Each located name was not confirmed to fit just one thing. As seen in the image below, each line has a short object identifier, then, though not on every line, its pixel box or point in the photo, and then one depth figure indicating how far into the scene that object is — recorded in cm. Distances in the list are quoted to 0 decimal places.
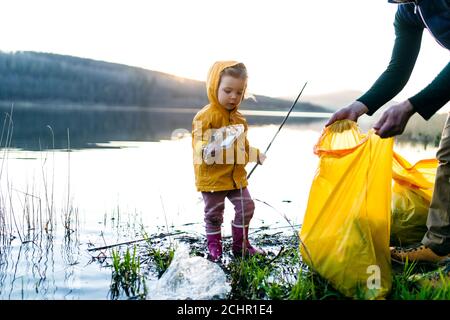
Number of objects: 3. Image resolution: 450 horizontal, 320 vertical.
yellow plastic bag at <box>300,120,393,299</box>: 255
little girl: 333
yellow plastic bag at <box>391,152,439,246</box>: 346
